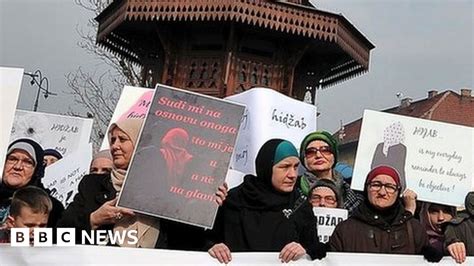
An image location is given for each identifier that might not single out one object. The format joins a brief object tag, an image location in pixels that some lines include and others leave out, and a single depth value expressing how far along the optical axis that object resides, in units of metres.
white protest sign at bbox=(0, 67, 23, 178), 3.57
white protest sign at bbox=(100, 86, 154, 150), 4.57
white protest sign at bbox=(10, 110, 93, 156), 5.50
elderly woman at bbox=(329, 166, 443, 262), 3.72
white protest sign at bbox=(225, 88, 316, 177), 5.20
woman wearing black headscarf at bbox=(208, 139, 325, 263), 3.58
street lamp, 11.26
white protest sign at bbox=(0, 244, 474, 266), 3.33
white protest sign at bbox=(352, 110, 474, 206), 4.68
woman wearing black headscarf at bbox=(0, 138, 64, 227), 3.88
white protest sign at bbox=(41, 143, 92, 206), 5.06
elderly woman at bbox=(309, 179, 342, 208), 4.24
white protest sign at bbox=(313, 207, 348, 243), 4.06
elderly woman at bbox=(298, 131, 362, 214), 4.43
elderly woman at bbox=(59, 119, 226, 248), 3.47
